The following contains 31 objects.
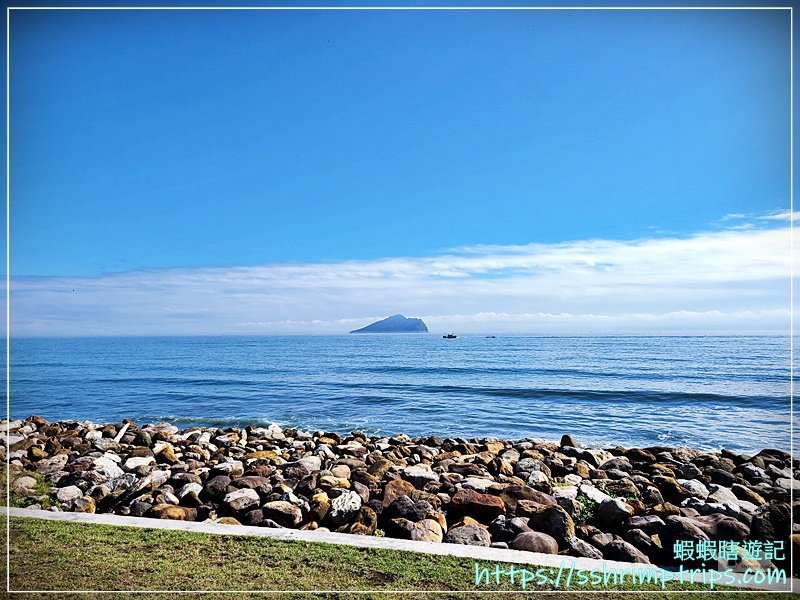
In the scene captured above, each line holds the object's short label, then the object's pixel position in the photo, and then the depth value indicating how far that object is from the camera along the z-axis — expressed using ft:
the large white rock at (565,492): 19.56
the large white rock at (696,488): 22.15
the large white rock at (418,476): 21.71
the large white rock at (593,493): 19.58
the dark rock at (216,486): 20.01
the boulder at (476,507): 17.38
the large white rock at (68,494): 19.84
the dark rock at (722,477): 25.22
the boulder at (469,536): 15.39
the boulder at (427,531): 15.62
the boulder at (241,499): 18.44
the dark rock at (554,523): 15.85
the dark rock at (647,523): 16.51
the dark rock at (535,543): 14.87
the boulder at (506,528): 15.90
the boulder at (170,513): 17.71
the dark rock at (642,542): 15.76
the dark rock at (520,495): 18.49
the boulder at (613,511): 17.72
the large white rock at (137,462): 25.44
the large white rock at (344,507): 17.74
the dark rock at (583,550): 15.02
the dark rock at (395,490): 18.34
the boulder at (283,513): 17.57
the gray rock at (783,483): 22.15
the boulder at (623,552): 14.99
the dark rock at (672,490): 21.88
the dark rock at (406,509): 16.74
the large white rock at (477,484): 20.94
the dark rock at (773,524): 15.44
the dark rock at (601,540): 16.07
